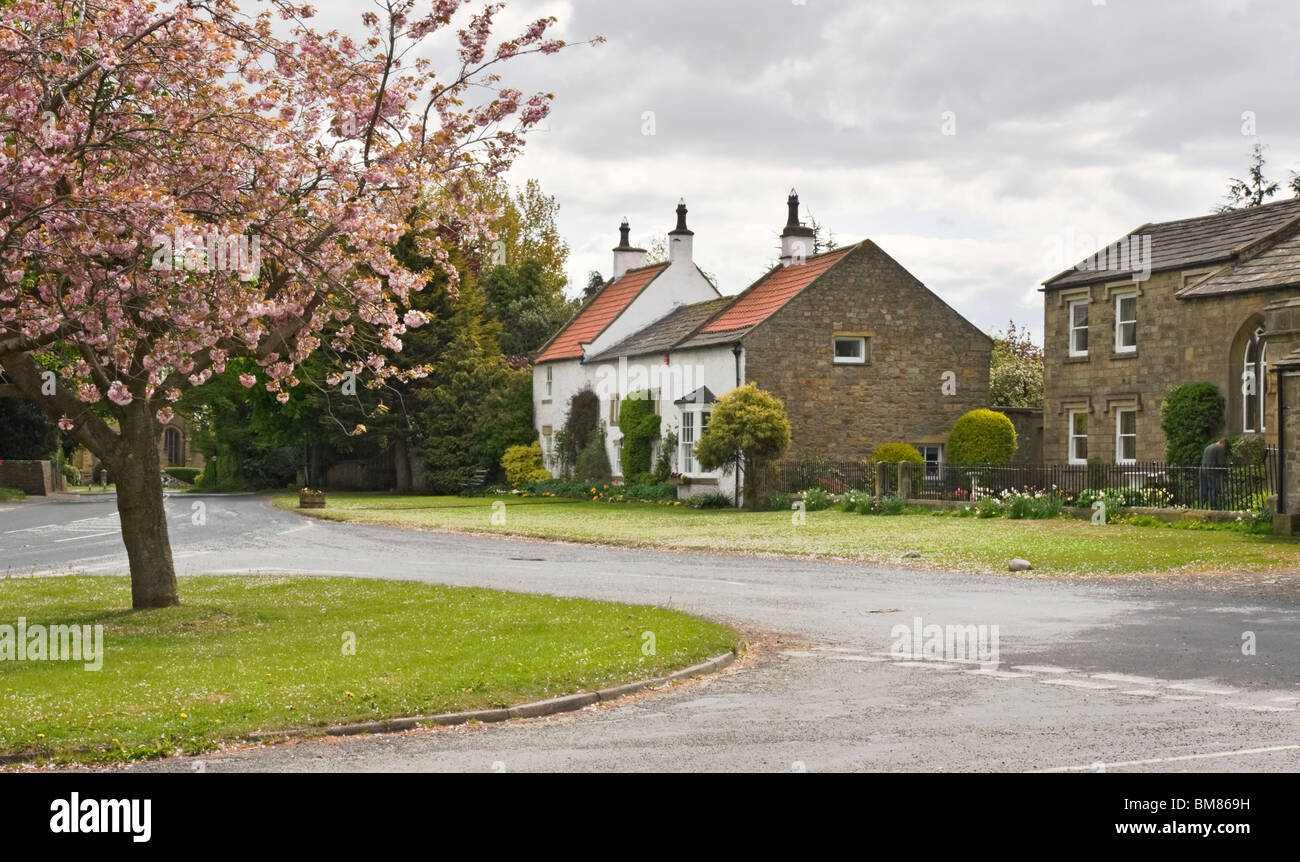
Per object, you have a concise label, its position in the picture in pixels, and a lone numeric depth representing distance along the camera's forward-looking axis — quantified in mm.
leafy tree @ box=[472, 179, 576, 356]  72188
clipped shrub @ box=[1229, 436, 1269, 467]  29172
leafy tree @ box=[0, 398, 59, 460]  58469
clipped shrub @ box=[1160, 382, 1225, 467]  34688
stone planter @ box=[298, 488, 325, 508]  45469
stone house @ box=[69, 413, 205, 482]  108938
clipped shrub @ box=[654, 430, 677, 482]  45500
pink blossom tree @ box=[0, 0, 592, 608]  12867
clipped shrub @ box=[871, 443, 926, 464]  41719
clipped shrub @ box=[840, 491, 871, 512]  35844
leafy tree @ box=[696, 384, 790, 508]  38938
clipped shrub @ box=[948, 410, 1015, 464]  42375
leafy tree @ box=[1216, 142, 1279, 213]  65250
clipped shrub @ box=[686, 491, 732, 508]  41312
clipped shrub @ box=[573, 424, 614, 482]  50219
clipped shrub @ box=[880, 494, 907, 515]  34531
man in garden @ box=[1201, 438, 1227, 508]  28031
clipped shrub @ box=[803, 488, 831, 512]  37281
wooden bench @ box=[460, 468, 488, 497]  57594
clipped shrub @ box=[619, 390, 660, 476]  46719
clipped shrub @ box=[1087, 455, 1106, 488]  31484
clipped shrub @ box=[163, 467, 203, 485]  91562
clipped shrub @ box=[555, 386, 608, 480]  51812
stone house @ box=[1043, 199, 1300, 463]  33969
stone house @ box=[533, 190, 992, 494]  43031
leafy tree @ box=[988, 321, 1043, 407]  56000
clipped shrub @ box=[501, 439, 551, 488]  55719
